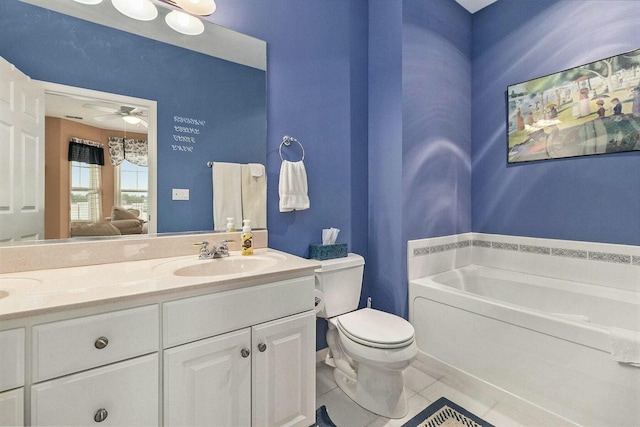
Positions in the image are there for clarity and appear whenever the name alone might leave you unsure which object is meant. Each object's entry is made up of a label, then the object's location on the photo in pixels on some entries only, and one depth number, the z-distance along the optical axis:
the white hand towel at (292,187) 1.78
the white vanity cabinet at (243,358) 1.00
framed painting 1.80
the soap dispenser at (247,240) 1.55
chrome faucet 1.44
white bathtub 1.30
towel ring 1.82
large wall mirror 1.21
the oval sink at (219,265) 1.30
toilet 1.45
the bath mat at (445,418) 1.47
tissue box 1.87
